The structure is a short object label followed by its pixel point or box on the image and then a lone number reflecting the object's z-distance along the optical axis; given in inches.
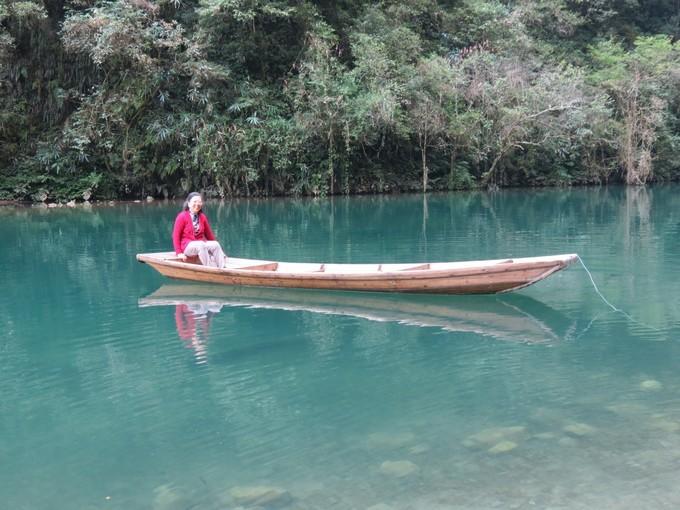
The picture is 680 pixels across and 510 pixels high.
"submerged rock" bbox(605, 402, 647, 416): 176.0
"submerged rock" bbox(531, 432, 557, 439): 164.1
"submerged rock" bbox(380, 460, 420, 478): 148.9
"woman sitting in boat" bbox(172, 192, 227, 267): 352.2
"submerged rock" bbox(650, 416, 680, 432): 165.6
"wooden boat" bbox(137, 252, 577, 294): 287.3
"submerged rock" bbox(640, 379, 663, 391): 192.4
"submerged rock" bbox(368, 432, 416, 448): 163.0
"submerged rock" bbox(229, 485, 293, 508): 138.2
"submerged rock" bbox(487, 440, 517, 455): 157.2
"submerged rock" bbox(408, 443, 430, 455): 158.4
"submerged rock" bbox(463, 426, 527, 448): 161.6
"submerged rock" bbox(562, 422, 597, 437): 165.0
